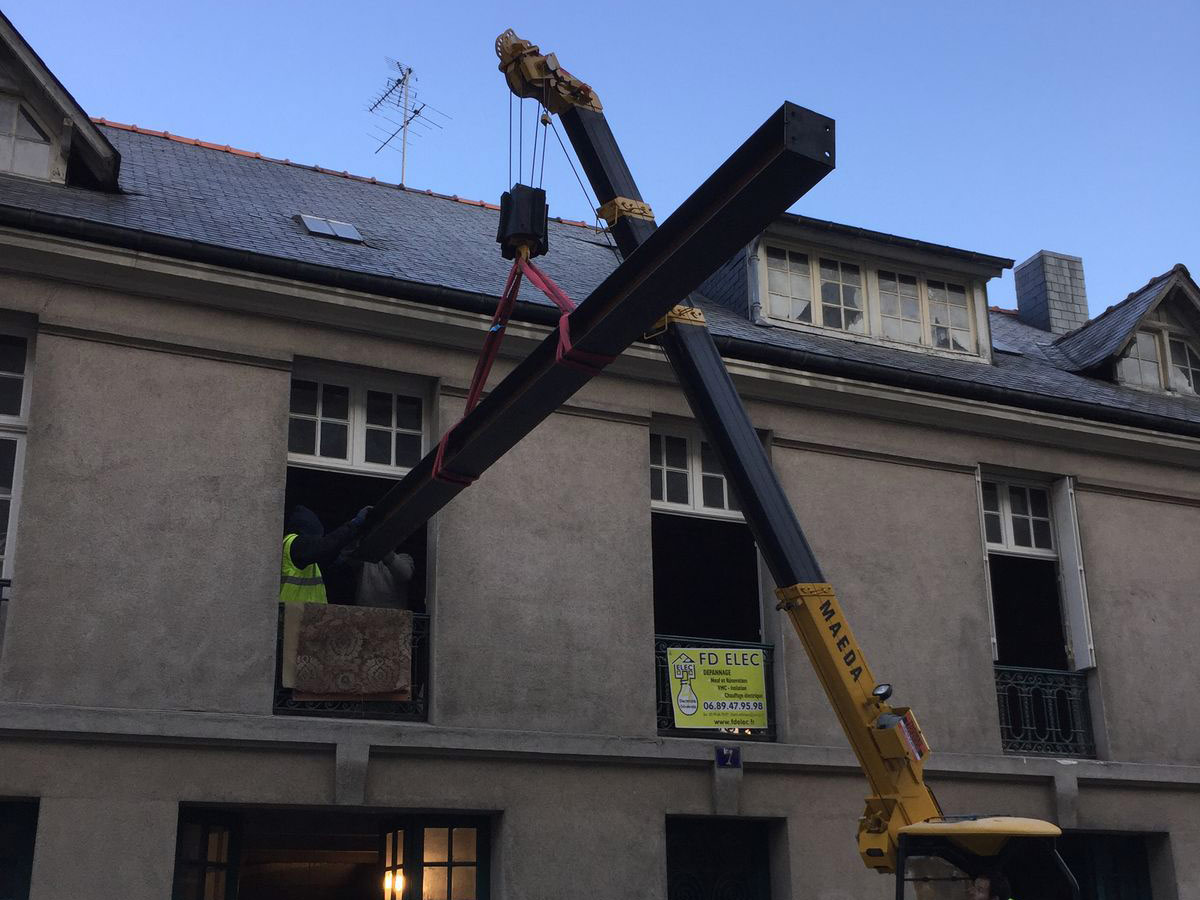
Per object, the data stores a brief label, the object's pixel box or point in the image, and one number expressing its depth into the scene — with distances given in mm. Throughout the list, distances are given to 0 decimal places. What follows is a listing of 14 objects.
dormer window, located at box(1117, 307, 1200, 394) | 17203
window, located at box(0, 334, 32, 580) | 10875
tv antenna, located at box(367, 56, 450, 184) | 21016
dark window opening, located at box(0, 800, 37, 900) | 10102
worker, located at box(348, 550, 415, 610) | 11961
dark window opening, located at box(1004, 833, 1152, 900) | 13844
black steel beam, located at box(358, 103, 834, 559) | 6656
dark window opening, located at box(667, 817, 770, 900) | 12398
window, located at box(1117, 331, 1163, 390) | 17141
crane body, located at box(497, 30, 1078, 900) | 8562
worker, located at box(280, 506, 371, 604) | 11312
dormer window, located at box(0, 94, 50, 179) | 12852
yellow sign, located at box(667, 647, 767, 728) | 12680
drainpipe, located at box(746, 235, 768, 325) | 15422
